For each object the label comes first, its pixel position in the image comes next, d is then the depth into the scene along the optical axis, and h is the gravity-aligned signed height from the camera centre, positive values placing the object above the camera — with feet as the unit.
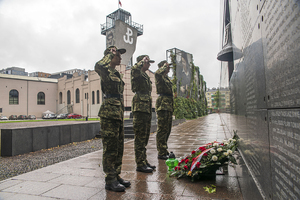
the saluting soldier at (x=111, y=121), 9.70 -0.56
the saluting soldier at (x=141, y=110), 12.62 -0.11
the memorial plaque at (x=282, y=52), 2.64 +0.80
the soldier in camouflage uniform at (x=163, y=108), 15.64 -0.01
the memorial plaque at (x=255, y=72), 4.62 +0.88
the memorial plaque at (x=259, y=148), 4.37 -1.08
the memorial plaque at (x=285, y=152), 2.77 -0.70
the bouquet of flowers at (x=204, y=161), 10.16 -2.69
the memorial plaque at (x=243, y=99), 8.59 +0.31
